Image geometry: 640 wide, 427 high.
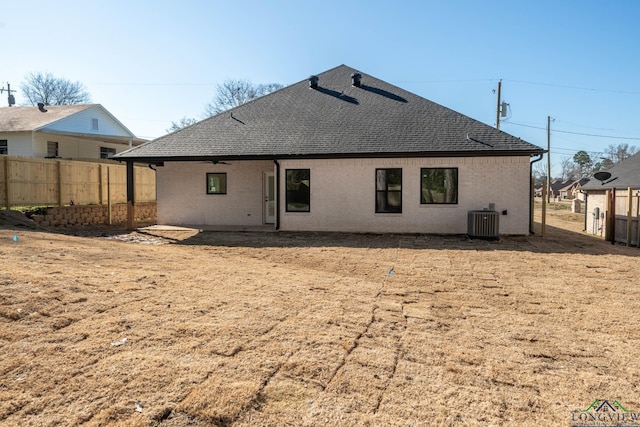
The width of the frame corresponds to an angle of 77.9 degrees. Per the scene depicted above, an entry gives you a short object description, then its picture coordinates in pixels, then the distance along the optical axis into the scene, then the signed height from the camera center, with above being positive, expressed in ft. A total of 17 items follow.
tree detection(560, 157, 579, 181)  357.41 +28.40
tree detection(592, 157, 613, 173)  294.13 +28.58
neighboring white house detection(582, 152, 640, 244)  41.93 -0.04
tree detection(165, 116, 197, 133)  169.41 +32.42
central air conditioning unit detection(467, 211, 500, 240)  40.52 -2.47
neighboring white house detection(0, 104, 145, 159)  80.64 +14.33
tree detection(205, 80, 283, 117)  156.35 +42.23
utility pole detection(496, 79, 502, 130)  92.79 +21.30
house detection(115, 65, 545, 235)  42.83 +3.86
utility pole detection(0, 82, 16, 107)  128.88 +32.68
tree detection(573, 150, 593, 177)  323.57 +32.33
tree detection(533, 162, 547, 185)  377.09 +23.97
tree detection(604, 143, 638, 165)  283.51 +35.18
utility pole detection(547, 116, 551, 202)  155.33 +26.93
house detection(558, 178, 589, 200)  263.96 +7.48
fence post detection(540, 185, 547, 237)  43.01 -2.22
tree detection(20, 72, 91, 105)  165.17 +45.00
